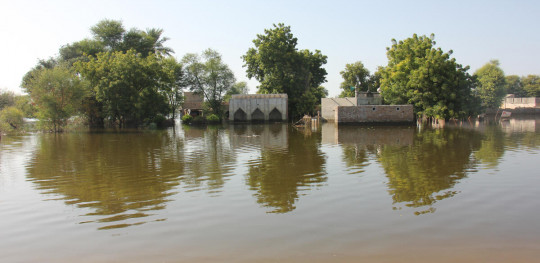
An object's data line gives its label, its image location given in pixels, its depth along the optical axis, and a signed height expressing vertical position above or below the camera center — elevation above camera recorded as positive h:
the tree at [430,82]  34.25 +3.16
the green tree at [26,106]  34.44 +1.54
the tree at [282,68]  46.53 +6.49
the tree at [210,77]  50.44 +5.66
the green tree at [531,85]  69.56 +5.49
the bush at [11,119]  29.75 +0.36
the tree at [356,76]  60.06 +6.54
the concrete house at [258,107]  46.84 +1.50
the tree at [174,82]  43.72 +4.85
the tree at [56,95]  29.59 +2.22
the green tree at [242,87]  99.77 +8.56
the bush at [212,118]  46.61 +0.27
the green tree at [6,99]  42.09 +2.73
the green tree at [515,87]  72.75 +5.38
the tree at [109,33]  47.94 +11.07
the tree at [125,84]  35.72 +3.51
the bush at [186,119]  46.19 +0.21
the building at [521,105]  63.64 +1.83
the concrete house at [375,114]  36.44 +0.38
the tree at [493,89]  60.06 +4.13
